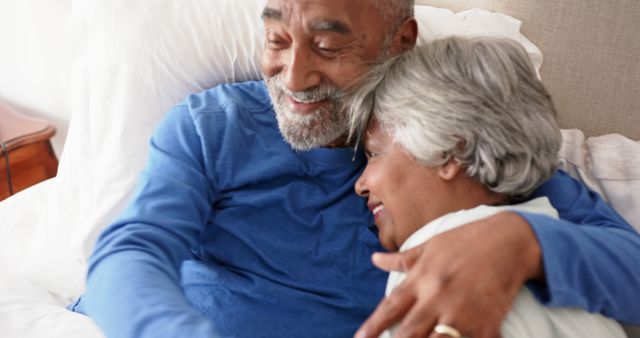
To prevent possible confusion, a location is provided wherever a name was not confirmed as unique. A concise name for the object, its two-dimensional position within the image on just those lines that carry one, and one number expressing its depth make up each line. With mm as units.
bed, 1513
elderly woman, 1063
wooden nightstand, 2037
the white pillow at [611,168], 1316
